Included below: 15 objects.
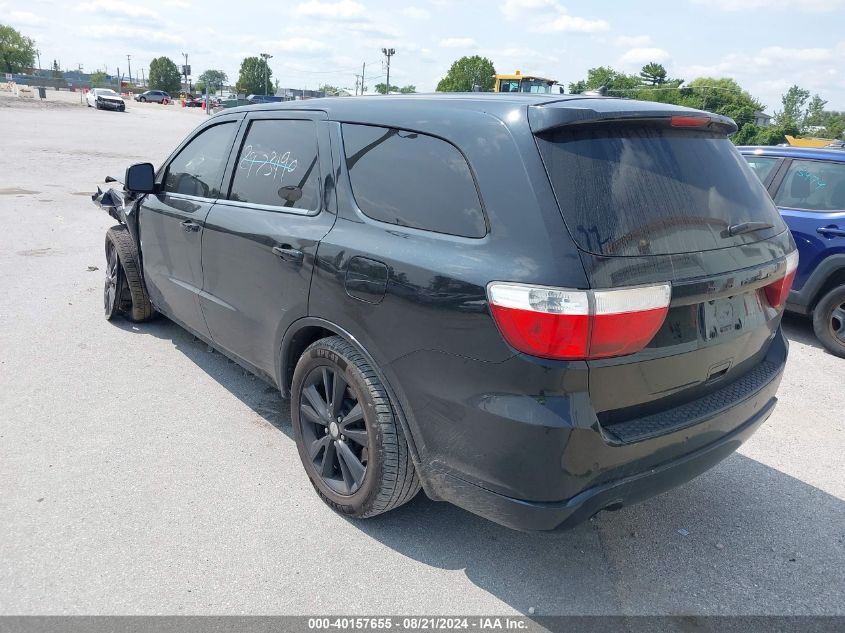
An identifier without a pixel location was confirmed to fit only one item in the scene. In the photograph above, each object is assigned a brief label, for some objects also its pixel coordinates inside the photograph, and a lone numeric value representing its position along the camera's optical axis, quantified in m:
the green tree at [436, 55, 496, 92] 87.88
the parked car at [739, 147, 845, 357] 5.61
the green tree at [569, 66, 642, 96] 99.08
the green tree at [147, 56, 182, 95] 112.94
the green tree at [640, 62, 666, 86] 107.44
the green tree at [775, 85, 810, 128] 103.31
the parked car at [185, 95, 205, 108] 73.38
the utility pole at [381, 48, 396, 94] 75.81
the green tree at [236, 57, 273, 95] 107.38
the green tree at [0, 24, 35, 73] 99.38
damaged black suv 2.11
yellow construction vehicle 31.50
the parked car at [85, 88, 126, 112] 44.59
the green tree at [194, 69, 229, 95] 135.62
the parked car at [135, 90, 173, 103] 76.81
